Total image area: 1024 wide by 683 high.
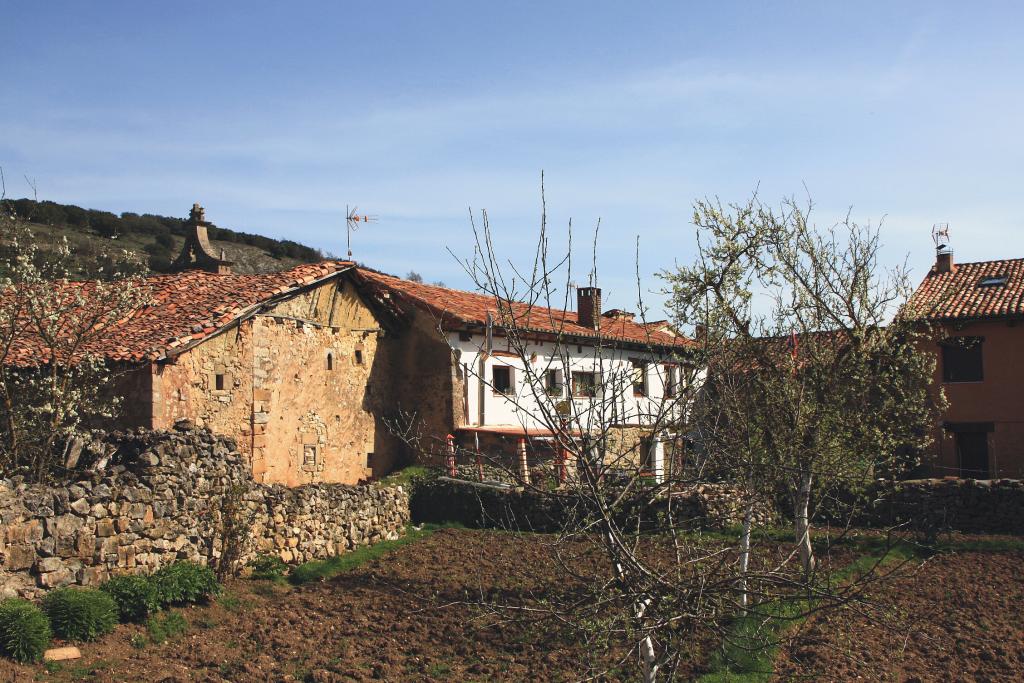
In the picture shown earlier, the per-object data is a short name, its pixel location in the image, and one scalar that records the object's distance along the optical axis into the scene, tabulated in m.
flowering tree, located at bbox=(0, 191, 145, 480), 11.87
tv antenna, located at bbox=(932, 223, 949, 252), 27.70
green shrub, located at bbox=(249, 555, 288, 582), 14.22
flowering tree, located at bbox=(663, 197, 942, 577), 11.20
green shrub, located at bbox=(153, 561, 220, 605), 11.82
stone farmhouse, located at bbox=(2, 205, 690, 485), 16.14
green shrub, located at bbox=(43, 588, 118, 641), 10.20
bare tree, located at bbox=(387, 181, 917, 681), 5.38
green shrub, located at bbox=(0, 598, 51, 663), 9.44
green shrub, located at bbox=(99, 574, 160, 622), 11.20
